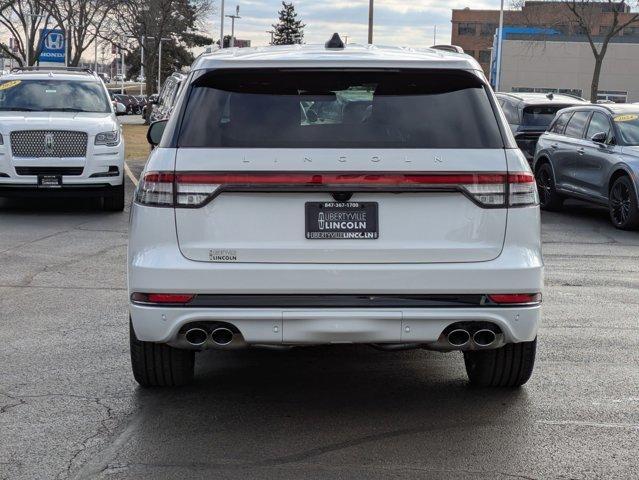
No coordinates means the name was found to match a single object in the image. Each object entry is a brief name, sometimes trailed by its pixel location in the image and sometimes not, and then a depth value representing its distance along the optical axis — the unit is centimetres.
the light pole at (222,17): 6600
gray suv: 1429
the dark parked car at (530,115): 1920
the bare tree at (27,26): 5200
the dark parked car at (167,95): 2003
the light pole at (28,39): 5218
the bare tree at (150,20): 6375
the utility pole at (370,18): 4338
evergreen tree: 12531
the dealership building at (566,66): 8581
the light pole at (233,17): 7515
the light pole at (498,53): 6300
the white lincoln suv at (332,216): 503
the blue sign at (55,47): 4216
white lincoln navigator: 1450
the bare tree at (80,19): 5612
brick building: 10897
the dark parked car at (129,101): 7177
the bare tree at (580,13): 4416
